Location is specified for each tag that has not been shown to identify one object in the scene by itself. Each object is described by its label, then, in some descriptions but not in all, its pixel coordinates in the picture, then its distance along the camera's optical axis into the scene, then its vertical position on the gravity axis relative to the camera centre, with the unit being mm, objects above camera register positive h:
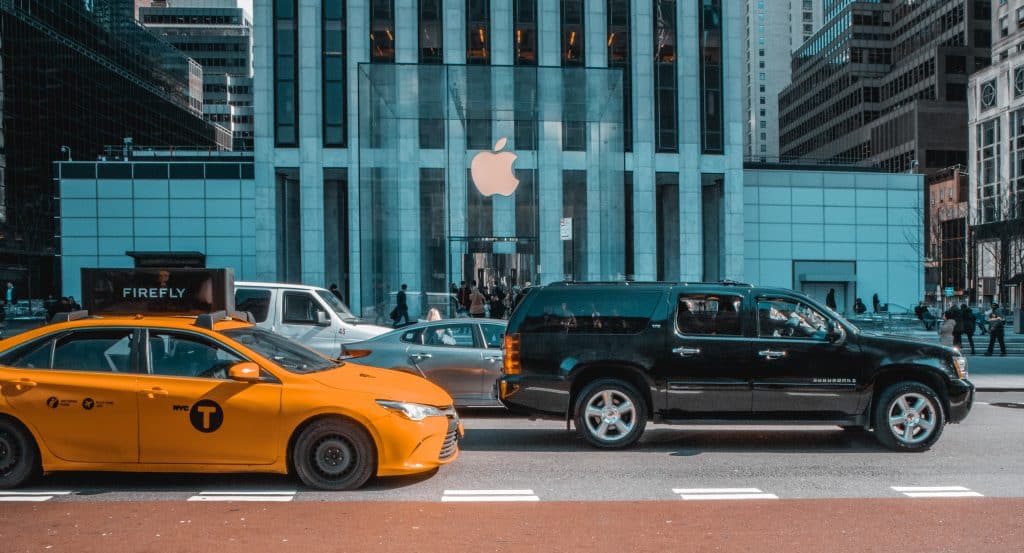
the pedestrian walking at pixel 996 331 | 25000 -1759
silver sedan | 12375 -1148
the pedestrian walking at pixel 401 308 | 24219 -1000
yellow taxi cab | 7531 -1222
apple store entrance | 24875 +2452
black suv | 9781 -1079
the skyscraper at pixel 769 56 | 176750 +41890
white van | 15055 -744
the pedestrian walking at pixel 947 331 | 20578 -1443
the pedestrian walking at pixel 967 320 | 24484 -1440
